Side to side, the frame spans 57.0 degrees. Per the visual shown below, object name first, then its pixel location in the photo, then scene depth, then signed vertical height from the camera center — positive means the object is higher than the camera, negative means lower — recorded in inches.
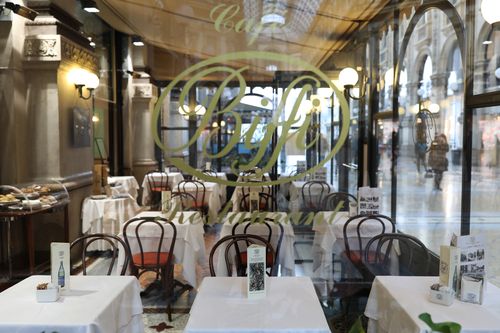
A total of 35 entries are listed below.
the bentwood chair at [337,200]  165.5 -20.0
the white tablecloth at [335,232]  160.1 -30.4
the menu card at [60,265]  95.4 -24.4
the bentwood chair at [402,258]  155.1 -39.1
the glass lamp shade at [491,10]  114.7 +34.6
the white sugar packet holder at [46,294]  90.9 -28.8
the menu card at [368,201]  166.6 -19.7
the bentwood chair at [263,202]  149.6 -18.5
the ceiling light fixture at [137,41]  176.7 +42.1
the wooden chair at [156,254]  156.9 -37.6
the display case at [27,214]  166.2 -24.4
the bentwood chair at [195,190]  163.2 -15.7
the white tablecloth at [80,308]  81.0 -30.6
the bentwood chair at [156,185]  170.2 -14.6
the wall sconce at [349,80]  166.5 +24.9
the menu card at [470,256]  96.3 -22.9
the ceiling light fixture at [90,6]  187.9 +59.2
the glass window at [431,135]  167.0 +4.9
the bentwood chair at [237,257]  128.6 -33.9
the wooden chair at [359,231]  157.4 -29.5
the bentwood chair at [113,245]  125.2 -27.9
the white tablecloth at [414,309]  84.1 -31.7
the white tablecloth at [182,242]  163.8 -33.8
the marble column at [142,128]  157.5 +7.6
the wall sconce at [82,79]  206.7 +31.2
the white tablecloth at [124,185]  230.1 -19.2
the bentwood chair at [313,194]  170.2 -17.8
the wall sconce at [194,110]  138.9 +11.5
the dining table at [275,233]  148.7 -29.3
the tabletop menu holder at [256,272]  94.7 -25.8
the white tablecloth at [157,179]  160.3 -13.1
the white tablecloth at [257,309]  82.2 -31.3
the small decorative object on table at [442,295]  91.7 -29.7
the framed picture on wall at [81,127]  207.2 +9.6
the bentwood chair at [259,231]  148.7 -28.2
